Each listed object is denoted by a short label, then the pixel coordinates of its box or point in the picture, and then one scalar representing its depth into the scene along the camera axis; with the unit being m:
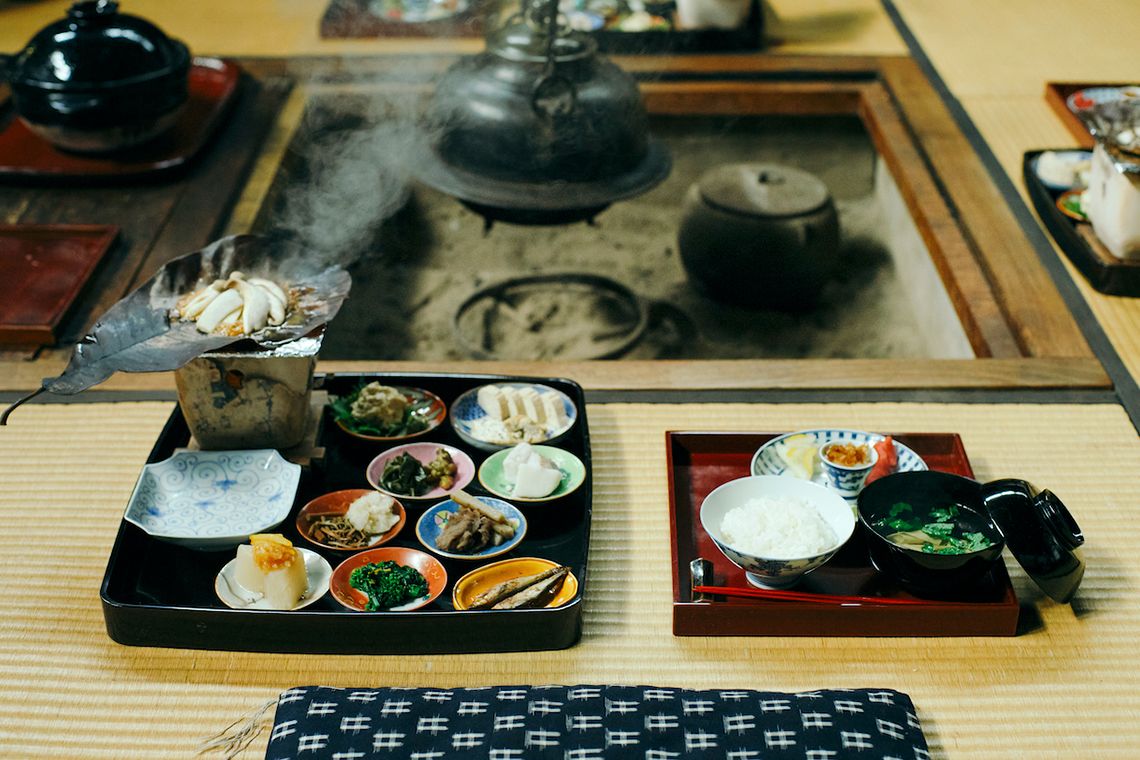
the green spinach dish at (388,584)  1.50
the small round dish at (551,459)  1.73
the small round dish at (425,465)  1.73
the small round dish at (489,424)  1.86
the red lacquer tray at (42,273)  2.24
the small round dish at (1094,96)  3.02
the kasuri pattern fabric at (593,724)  1.30
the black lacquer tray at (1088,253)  2.35
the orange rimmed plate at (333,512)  1.63
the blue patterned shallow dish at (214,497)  1.61
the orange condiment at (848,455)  1.70
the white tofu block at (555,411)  1.91
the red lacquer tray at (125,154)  2.89
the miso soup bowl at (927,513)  1.49
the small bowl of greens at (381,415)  1.88
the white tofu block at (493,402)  1.92
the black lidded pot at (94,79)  2.74
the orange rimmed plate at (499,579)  1.52
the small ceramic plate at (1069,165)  2.67
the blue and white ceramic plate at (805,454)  1.74
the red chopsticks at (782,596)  1.51
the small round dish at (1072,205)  2.53
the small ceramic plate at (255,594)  1.49
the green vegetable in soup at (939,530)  1.53
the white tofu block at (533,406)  1.92
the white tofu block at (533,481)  1.71
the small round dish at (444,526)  1.59
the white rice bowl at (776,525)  1.50
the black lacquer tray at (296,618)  1.46
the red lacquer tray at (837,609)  1.50
